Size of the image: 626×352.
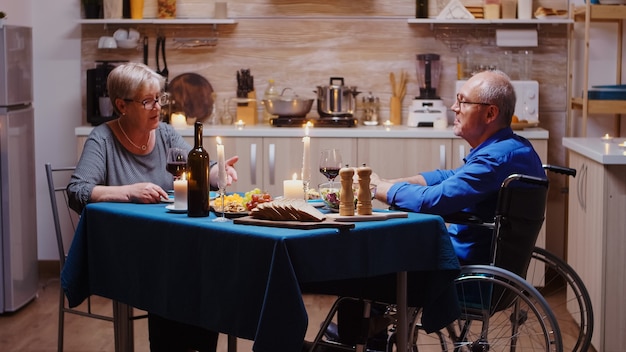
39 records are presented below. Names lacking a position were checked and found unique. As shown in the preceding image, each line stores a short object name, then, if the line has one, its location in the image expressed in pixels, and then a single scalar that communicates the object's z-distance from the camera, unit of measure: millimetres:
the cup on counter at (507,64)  5551
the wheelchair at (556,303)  3130
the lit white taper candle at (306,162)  2848
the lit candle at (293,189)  2916
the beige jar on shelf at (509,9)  5473
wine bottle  2826
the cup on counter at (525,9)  5414
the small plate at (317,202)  3000
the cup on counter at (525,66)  5531
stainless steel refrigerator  4730
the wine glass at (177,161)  2987
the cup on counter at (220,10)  5570
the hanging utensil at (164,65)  5652
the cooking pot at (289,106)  5383
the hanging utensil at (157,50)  5680
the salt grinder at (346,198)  2713
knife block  5602
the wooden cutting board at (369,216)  2680
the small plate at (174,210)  2906
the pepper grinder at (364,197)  2727
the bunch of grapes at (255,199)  2866
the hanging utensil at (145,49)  5684
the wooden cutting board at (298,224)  2568
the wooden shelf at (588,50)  5121
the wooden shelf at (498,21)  5375
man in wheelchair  3125
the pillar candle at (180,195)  2902
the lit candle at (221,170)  2822
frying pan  5703
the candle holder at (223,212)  2727
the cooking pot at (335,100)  5422
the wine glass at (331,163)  2891
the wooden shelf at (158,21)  5496
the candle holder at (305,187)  2896
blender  5430
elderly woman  3297
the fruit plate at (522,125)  5262
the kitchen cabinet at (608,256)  3934
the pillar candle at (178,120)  5449
